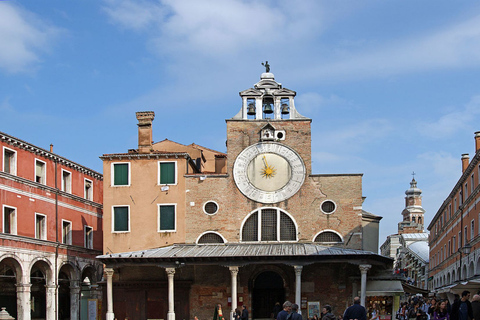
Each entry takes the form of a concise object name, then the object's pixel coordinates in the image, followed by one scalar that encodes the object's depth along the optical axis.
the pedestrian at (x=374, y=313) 30.02
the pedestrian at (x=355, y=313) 15.86
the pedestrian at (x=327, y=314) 15.07
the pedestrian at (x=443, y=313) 21.00
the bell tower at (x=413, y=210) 131.00
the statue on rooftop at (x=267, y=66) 35.91
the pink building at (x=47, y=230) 33.72
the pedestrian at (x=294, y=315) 13.89
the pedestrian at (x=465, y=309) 16.27
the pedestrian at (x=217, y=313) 27.85
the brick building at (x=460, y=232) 36.09
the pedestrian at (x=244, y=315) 27.97
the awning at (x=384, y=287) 31.67
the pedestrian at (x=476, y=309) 15.99
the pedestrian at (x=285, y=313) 14.11
